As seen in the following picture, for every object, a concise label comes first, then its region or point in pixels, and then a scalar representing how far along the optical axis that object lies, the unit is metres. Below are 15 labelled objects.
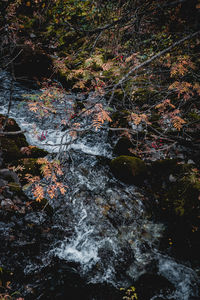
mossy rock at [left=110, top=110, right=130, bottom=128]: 7.38
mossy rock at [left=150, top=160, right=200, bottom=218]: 3.99
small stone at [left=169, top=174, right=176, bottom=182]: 5.02
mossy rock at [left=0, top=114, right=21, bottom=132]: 6.31
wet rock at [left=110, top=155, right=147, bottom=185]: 5.51
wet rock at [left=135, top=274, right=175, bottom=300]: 3.13
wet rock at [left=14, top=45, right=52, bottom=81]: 9.64
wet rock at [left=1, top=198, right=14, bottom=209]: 3.74
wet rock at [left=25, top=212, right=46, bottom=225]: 3.92
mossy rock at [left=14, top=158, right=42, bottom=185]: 4.82
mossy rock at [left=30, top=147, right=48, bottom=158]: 5.98
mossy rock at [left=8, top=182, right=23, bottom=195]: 4.11
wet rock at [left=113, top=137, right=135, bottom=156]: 6.46
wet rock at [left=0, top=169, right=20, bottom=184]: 4.33
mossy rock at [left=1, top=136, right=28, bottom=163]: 5.12
